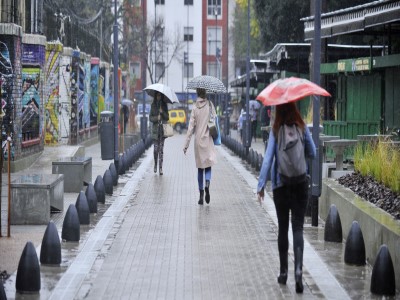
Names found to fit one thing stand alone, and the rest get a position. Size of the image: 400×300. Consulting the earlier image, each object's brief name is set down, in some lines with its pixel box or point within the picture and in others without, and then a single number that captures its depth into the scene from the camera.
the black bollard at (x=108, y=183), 17.61
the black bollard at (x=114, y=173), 19.00
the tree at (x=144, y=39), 67.47
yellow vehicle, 63.72
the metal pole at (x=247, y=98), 30.23
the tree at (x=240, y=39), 75.56
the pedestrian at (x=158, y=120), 21.45
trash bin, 26.97
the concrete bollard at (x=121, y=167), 22.47
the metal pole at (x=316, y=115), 13.35
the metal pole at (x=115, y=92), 21.67
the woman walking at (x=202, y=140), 16.00
